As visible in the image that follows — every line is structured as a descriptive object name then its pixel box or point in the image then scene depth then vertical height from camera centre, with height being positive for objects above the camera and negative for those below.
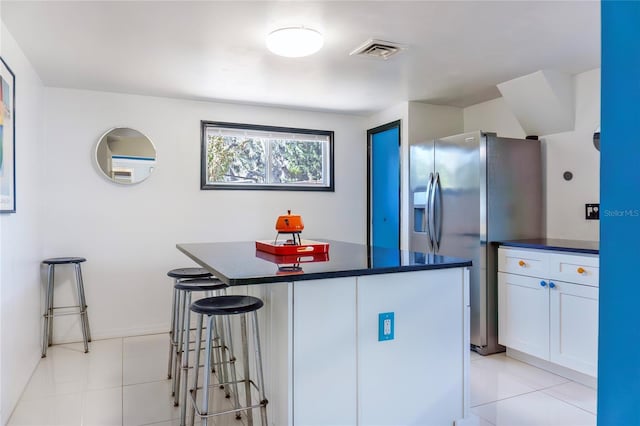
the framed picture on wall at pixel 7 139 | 2.41 +0.43
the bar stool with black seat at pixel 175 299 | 2.93 -0.63
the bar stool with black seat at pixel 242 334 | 1.96 -0.62
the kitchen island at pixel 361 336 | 1.84 -0.60
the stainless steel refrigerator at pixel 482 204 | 3.55 +0.06
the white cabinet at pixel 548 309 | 2.85 -0.72
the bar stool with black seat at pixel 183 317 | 2.47 -0.66
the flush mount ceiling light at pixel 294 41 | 2.60 +1.06
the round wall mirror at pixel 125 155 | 4.05 +0.54
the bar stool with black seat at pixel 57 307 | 3.62 -0.86
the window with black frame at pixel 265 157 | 4.55 +0.60
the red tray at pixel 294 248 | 2.39 -0.22
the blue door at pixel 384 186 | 4.79 +0.29
